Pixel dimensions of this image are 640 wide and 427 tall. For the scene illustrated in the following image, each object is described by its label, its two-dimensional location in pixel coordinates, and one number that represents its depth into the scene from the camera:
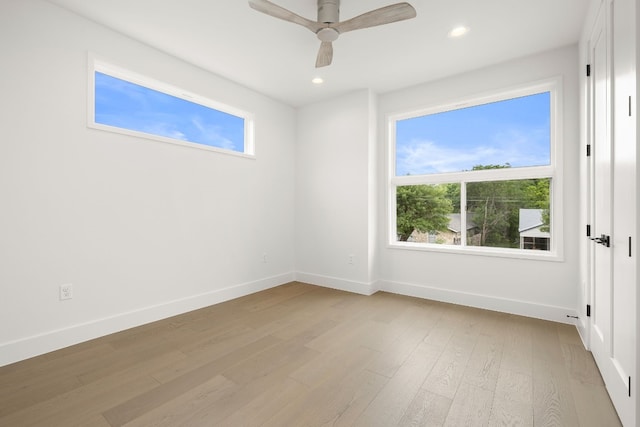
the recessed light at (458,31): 2.63
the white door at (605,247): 1.59
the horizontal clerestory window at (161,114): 2.74
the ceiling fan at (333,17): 2.02
